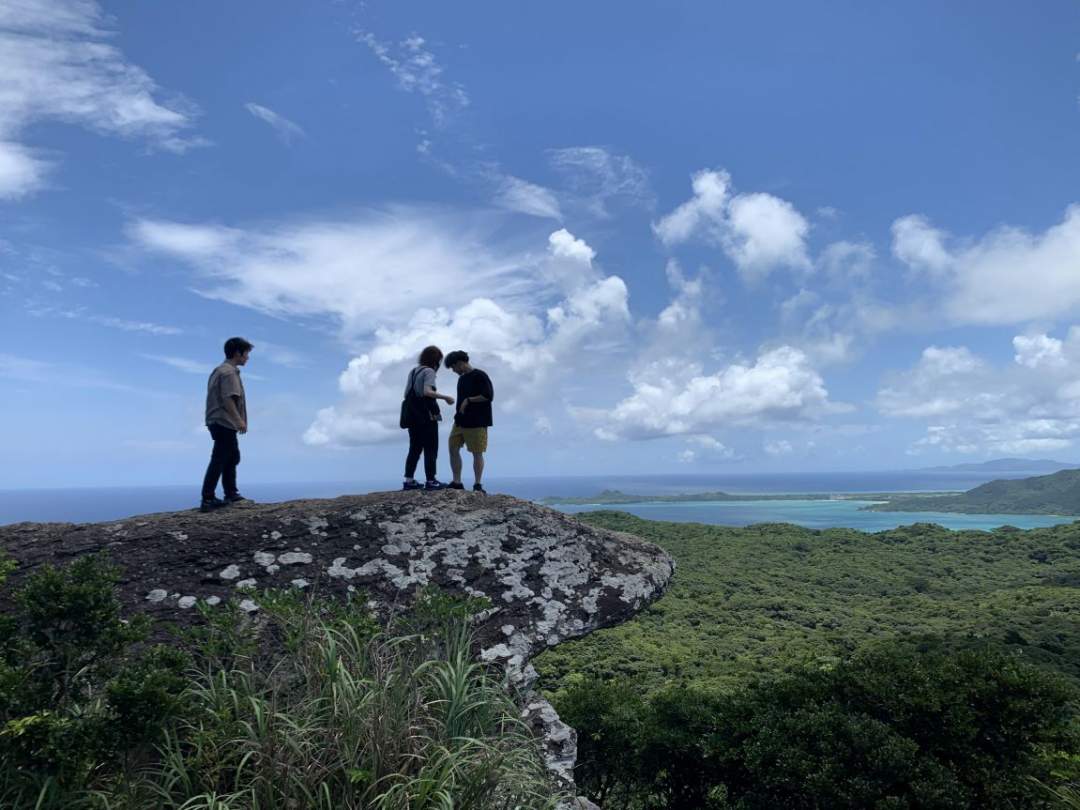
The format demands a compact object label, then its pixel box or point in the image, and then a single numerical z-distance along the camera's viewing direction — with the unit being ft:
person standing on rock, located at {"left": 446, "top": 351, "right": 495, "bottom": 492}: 26.11
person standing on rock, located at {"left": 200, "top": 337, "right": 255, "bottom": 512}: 23.80
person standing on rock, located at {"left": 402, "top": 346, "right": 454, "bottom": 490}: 25.72
